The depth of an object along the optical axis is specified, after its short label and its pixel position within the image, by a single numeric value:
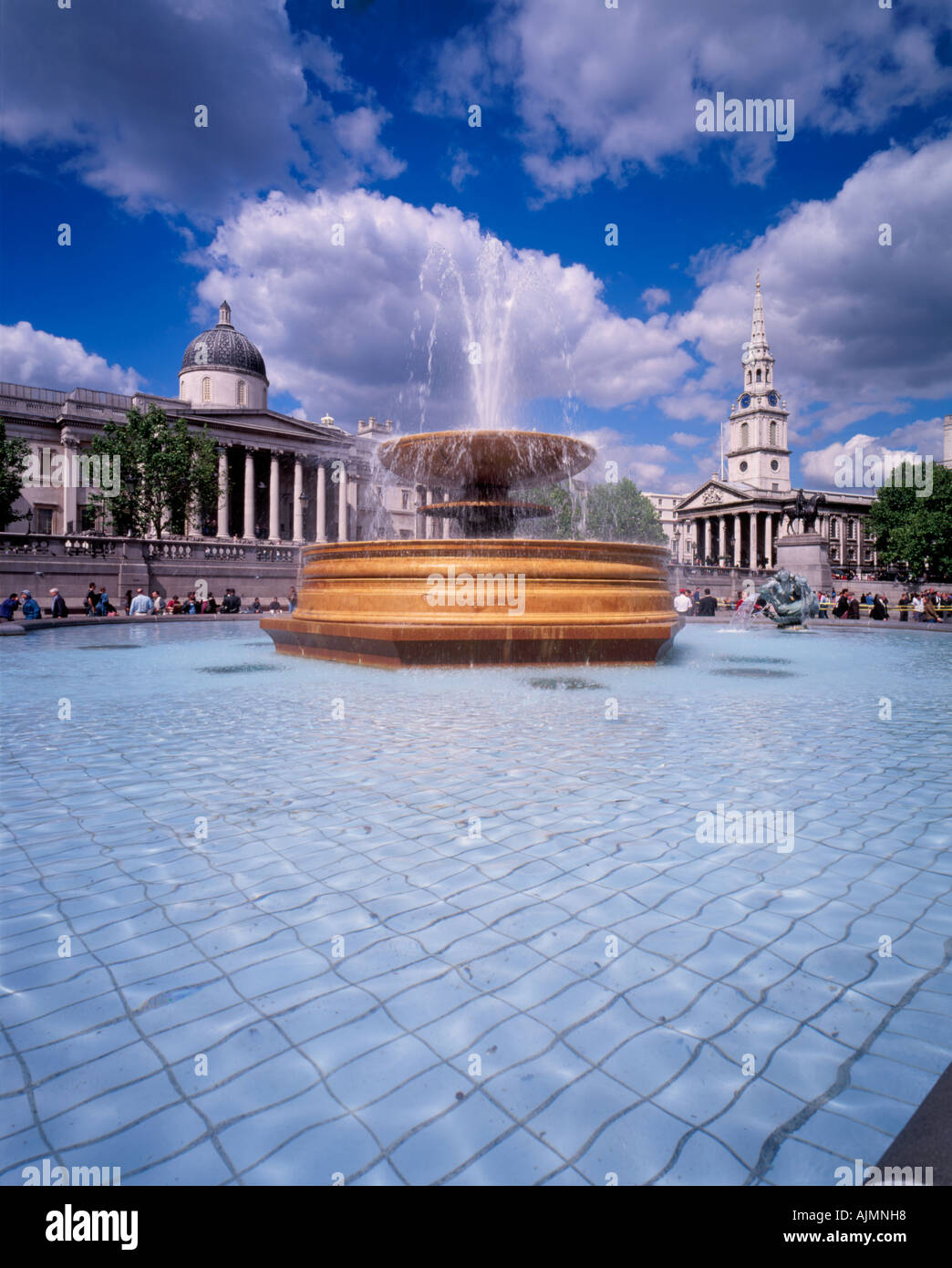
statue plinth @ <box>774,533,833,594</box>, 28.20
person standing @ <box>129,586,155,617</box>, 25.39
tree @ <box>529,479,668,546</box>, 58.34
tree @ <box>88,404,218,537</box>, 38.75
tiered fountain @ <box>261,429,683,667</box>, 9.58
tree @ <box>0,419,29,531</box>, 40.53
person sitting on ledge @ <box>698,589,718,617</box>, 28.55
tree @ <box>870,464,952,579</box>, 59.84
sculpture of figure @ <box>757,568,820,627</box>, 19.17
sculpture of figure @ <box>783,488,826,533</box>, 26.75
